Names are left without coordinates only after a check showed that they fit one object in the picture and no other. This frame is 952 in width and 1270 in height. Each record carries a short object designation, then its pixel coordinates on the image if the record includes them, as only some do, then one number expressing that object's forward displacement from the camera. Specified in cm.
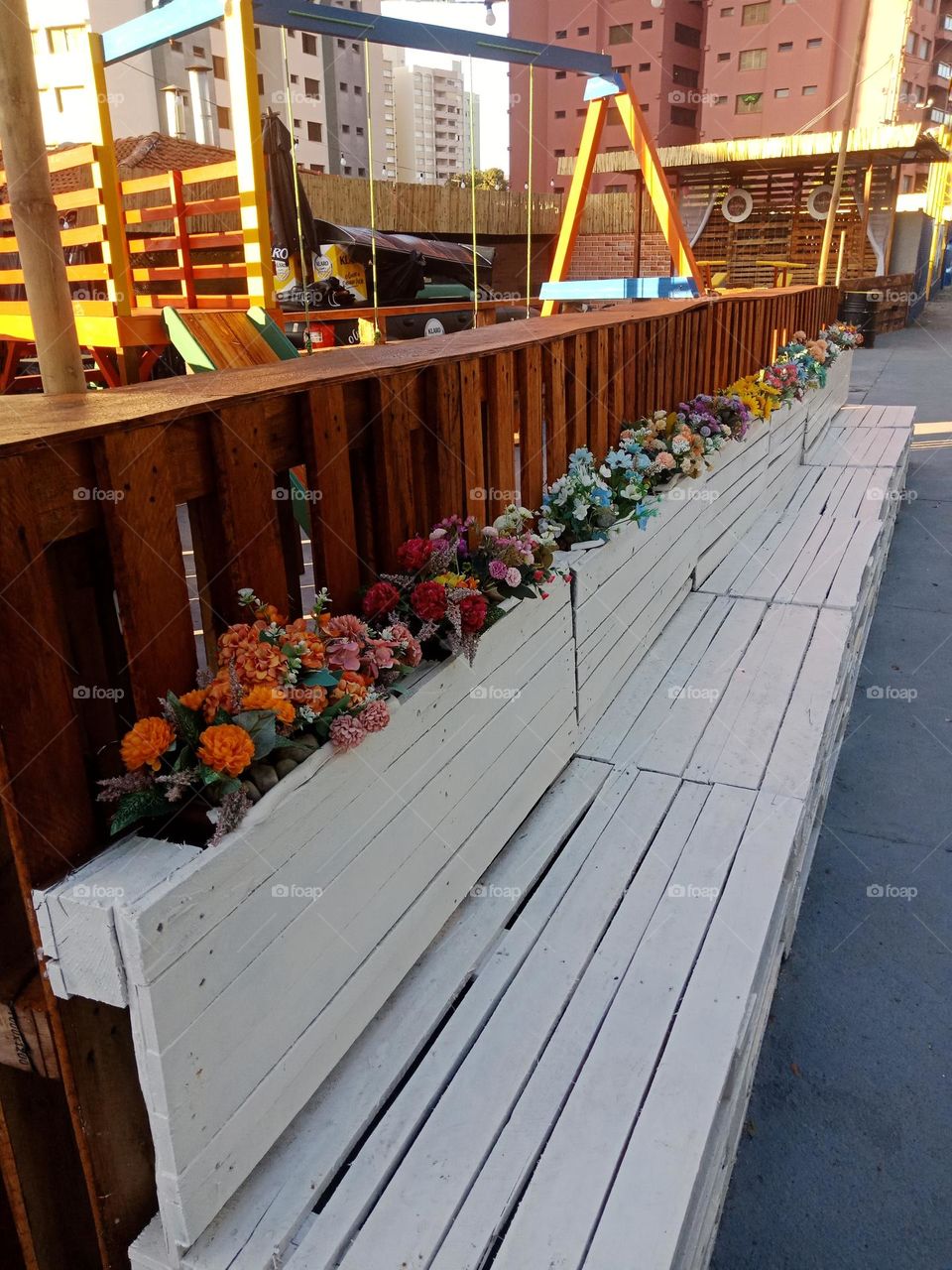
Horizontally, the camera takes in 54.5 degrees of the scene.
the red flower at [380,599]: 220
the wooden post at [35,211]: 228
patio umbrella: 749
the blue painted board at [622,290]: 597
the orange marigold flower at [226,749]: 162
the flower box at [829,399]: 778
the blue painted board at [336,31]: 443
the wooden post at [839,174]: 1431
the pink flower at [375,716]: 189
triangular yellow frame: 636
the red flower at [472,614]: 225
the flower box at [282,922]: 146
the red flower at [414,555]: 238
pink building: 3872
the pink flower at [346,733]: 183
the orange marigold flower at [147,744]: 161
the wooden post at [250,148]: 417
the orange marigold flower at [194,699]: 173
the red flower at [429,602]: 222
